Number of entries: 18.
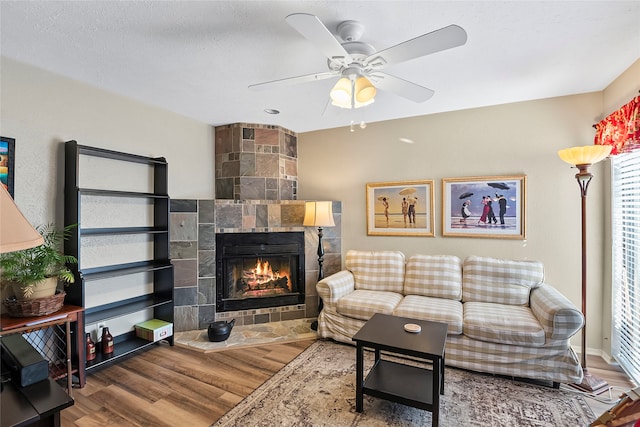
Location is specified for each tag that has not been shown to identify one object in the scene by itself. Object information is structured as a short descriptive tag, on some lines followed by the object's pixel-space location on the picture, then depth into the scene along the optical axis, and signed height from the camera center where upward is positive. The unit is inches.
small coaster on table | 86.4 -33.2
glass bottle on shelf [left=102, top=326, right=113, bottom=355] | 105.9 -45.4
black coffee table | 74.6 -43.9
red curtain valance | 86.4 +26.5
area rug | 78.2 -53.6
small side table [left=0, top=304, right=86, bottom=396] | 79.9 -30.9
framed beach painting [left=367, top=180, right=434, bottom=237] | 142.5 +2.8
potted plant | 83.0 -16.0
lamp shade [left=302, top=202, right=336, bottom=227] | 138.8 -0.3
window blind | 94.4 -16.0
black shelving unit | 97.8 -14.2
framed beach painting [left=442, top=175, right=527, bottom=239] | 126.0 +3.1
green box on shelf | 117.1 -45.6
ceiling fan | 56.1 +34.5
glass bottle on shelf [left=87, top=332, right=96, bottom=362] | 101.3 -45.8
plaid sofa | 91.4 -34.2
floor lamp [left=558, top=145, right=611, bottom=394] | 91.8 +11.6
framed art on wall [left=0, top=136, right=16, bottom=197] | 87.2 +16.1
